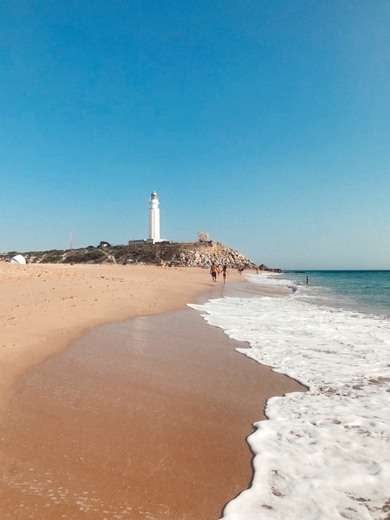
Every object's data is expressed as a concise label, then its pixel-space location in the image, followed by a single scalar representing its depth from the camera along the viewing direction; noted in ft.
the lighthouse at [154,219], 337.60
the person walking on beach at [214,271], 120.98
